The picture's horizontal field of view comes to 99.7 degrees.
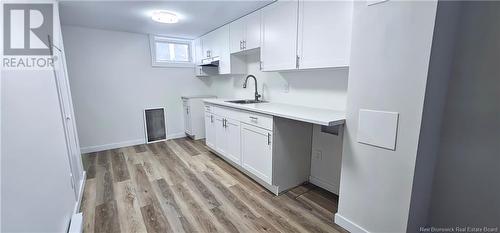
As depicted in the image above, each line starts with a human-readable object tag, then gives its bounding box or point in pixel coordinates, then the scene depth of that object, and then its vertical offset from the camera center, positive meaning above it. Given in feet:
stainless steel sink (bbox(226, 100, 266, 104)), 10.15 -0.86
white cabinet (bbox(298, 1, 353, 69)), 5.59 +1.41
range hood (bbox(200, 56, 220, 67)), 11.73 +1.25
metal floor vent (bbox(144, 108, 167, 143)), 13.50 -2.60
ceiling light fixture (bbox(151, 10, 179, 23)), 8.63 +2.79
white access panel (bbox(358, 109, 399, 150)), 4.47 -0.99
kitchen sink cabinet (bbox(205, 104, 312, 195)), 7.07 -2.34
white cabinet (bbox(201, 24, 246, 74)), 10.65 +1.65
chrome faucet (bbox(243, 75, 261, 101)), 10.06 -0.55
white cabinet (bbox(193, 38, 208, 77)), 13.37 +1.76
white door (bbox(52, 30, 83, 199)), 6.51 -1.13
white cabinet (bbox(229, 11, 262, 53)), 8.56 +2.21
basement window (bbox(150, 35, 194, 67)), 13.05 +2.06
